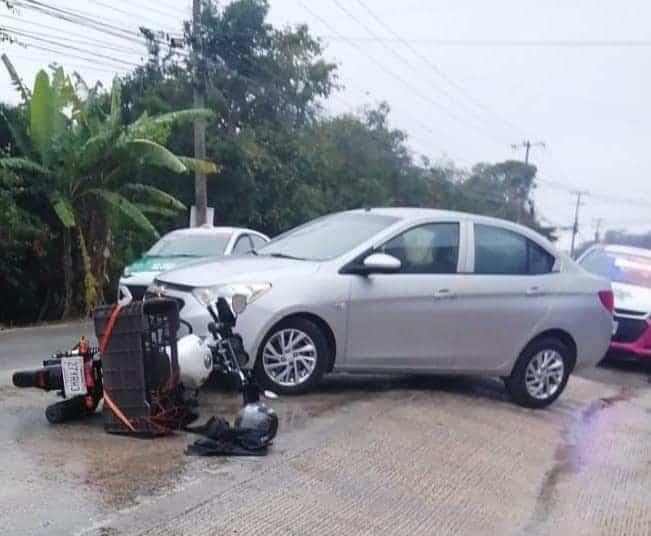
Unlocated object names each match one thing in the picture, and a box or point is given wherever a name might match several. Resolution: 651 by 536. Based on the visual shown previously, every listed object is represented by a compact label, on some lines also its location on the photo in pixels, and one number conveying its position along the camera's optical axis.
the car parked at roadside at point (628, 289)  12.14
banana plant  15.55
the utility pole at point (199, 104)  21.81
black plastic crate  5.74
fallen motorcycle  5.74
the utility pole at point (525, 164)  61.68
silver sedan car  7.22
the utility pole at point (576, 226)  76.32
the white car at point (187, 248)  13.18
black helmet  5.68
